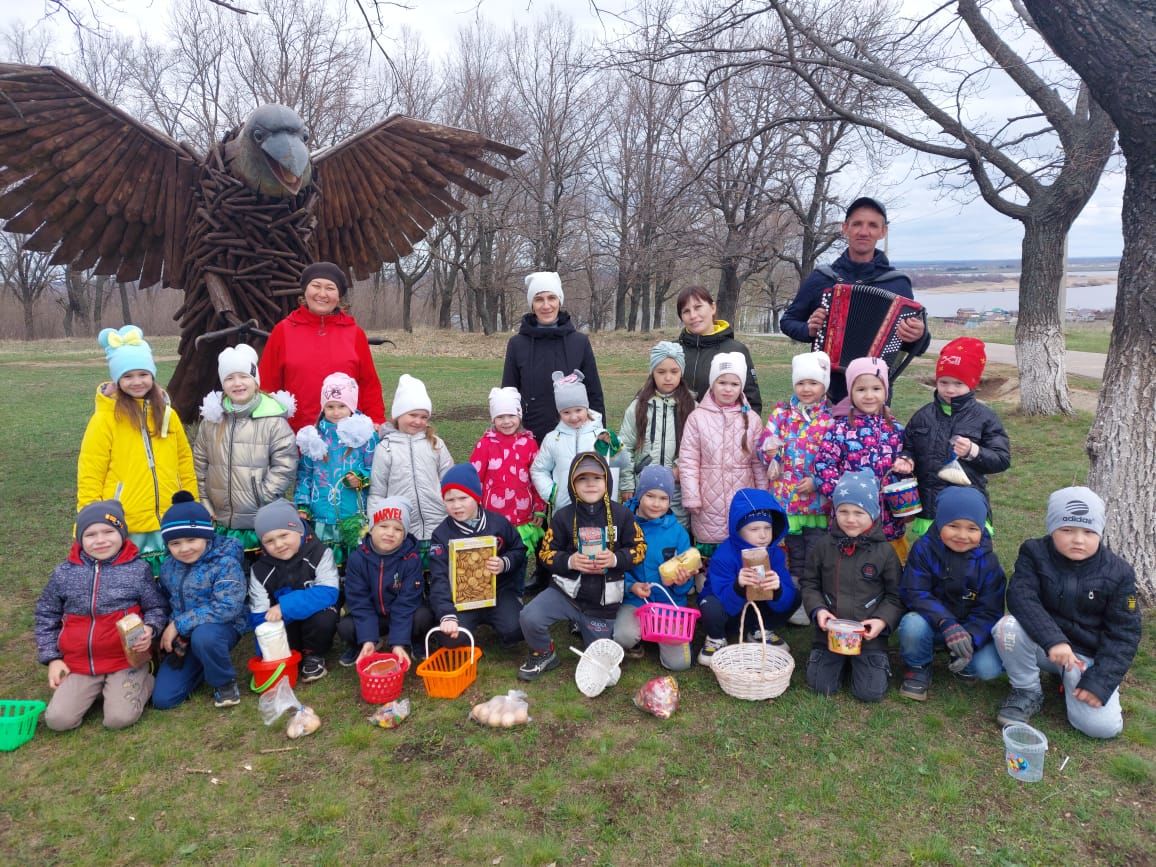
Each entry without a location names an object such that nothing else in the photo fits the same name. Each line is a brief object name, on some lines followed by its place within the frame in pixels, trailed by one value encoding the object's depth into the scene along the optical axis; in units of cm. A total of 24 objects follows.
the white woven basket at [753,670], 343
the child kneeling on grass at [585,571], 380
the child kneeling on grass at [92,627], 336
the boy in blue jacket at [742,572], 377
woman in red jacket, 439
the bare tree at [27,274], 3506
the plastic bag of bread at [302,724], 327
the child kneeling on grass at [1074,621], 311
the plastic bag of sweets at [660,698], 337
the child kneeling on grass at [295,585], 372
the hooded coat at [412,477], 409
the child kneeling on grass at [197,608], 352
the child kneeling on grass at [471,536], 387
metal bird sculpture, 472
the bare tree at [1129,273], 378
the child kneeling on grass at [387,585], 379
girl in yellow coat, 381
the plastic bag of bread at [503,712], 331
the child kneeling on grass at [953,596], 343
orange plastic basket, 353
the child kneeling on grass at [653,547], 395
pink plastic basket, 363
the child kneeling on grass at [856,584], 350
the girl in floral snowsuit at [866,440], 390
